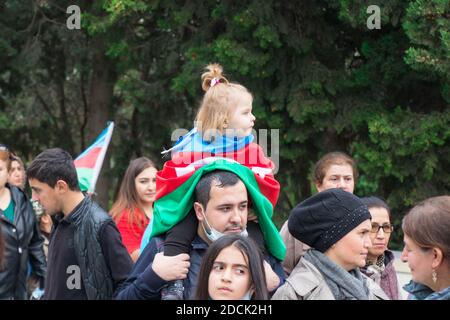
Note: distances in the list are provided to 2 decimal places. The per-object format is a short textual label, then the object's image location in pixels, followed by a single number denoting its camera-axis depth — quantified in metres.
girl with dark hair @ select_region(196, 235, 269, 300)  7.07
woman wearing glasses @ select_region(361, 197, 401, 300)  9.84
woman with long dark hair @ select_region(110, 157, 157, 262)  13.21
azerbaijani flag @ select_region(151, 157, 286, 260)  7.73
